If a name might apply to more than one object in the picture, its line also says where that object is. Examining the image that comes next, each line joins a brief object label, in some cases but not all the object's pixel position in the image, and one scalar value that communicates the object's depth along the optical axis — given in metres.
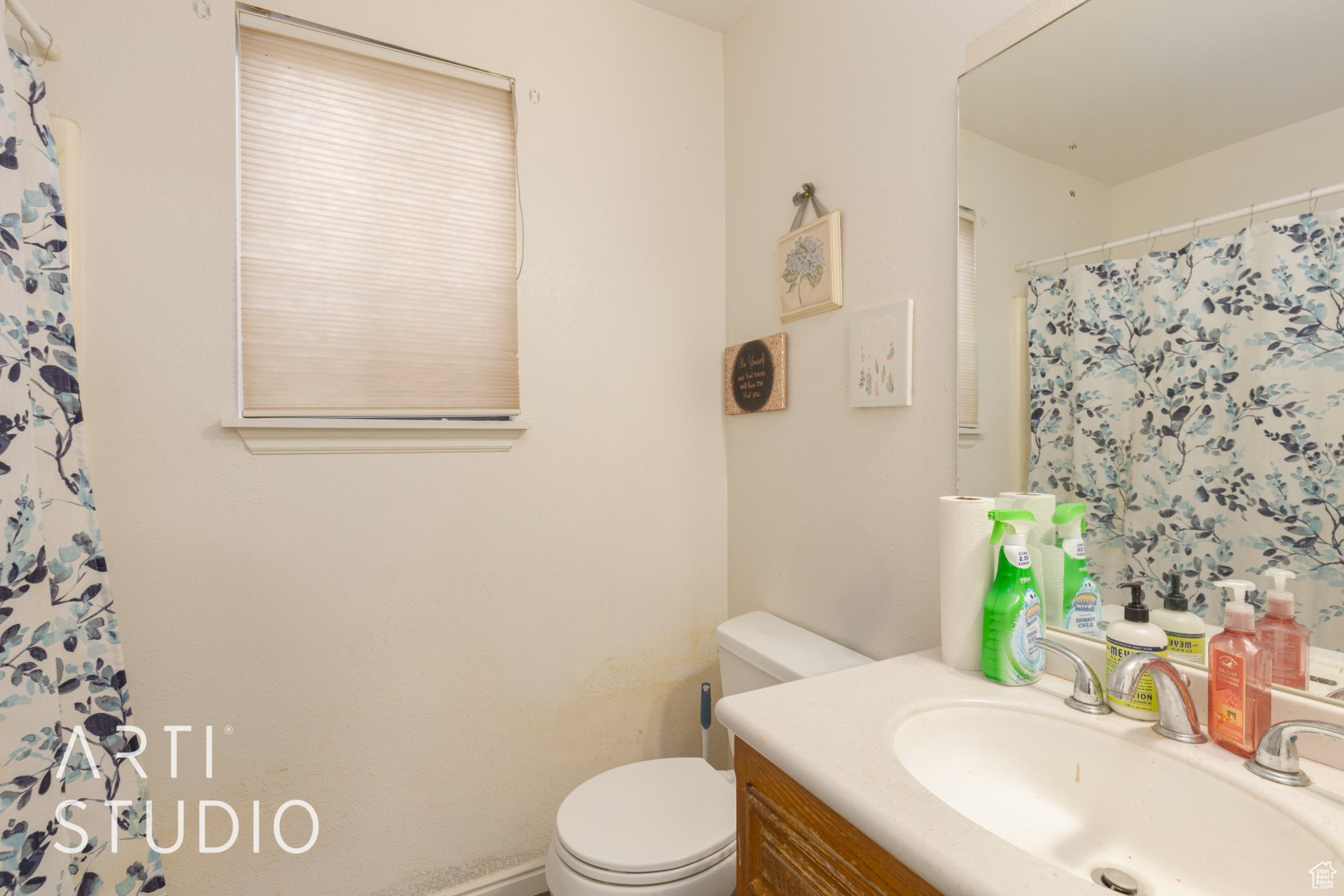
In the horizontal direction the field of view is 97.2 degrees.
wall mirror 0.71
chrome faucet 0.70
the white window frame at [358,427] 1.26
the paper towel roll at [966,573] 0.94
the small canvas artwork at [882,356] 1.20
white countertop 0.53
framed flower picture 1.35
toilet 1.06
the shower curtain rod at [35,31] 0.99
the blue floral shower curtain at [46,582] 0.86
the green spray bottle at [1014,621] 0.88
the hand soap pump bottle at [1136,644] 0.76
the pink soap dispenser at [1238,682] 0.67
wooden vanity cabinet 0.61
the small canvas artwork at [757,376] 1.55
